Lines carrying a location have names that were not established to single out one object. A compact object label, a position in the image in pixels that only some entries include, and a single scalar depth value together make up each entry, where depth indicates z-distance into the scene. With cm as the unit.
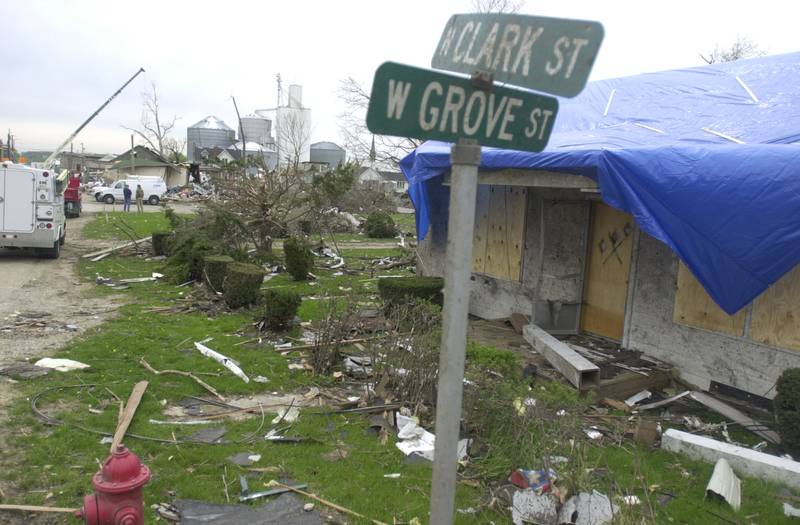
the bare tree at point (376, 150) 2753
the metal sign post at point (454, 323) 229
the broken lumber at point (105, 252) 1767
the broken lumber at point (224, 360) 746
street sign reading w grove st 219
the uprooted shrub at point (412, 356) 611
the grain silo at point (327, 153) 6088
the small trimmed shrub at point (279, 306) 917
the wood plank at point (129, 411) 537
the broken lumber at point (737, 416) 618
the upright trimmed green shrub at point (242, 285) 1100
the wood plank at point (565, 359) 720
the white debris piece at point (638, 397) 714
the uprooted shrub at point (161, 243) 1706
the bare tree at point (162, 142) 5897
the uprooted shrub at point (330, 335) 765
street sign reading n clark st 230
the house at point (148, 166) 5603
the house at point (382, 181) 3553
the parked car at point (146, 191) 4222
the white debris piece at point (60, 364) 733
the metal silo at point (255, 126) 5797
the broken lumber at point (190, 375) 687
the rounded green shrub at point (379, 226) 2666
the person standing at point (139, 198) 3439
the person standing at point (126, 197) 3525
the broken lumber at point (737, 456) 506
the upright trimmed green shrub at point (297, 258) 1441
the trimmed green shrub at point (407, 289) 1013
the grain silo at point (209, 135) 6131
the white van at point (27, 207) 1552
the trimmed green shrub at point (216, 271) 1227
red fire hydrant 321
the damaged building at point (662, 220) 629
